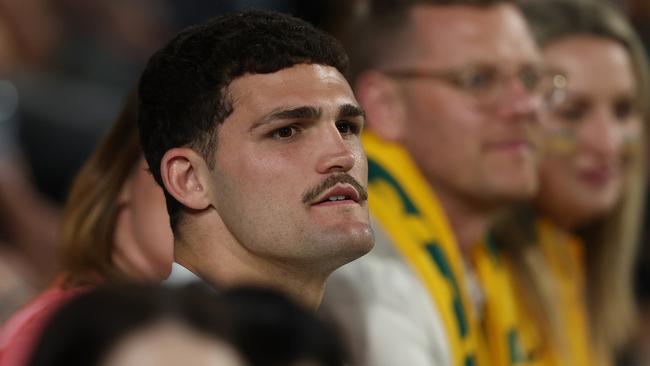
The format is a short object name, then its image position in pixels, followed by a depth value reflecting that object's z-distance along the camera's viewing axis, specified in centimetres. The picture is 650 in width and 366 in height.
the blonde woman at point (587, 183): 645
